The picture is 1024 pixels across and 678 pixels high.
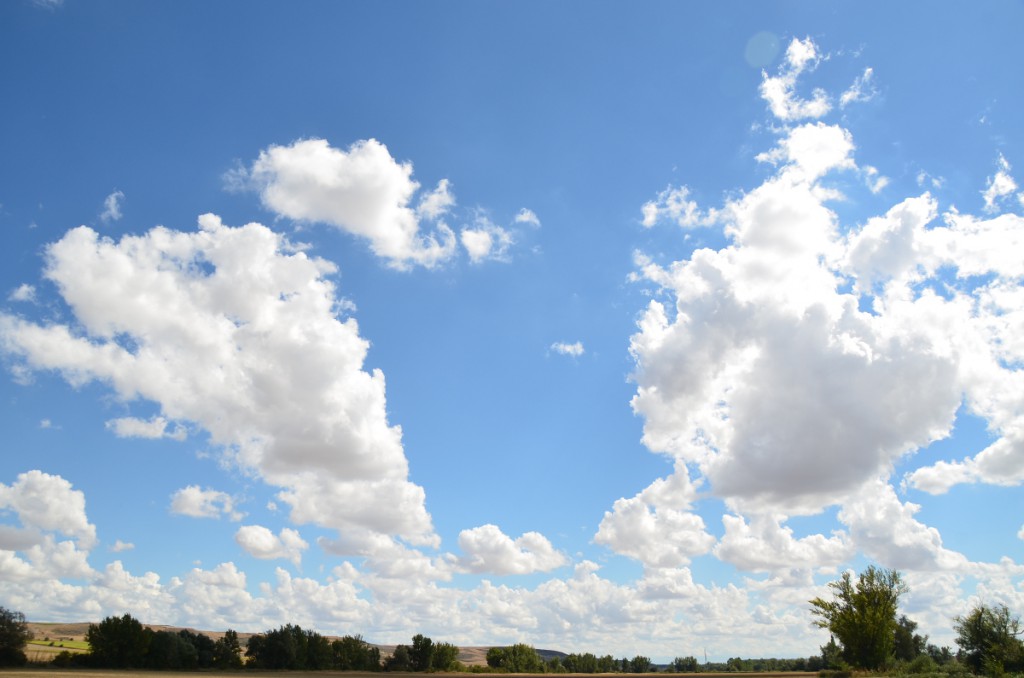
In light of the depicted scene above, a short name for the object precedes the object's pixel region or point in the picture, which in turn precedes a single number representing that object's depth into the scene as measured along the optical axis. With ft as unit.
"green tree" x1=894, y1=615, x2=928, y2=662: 376.07
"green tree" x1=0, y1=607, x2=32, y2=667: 306.55
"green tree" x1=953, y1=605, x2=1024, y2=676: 207.30
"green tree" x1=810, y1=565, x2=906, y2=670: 226.38
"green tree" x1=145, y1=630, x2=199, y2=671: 340.18
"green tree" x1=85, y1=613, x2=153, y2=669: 333.62
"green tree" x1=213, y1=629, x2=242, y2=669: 372.58
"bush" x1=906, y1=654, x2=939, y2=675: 219.08
